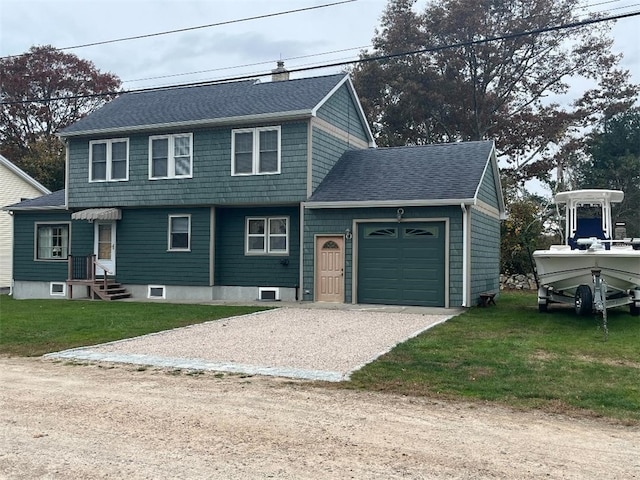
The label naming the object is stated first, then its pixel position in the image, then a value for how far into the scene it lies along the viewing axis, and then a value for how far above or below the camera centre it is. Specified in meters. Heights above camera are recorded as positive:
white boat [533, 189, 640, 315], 12.72 -0.26
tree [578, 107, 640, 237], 33.38 +4.93
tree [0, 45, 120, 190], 38.94 +10.01
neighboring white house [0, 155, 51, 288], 28.03 +2.33
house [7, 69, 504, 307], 16.30 +1.26
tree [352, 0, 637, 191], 31.02 +9.17
